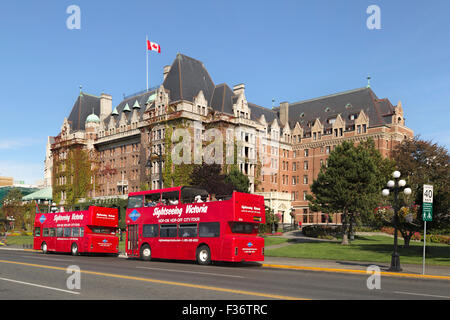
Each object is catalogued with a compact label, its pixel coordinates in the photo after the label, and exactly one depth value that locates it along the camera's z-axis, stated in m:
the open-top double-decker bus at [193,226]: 24.58
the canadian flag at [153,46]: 71.54
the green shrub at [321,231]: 54.69
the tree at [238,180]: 57.97
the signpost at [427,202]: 20.25
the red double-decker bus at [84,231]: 33.78
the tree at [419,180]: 28.52
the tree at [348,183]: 42.16
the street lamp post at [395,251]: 21.42
